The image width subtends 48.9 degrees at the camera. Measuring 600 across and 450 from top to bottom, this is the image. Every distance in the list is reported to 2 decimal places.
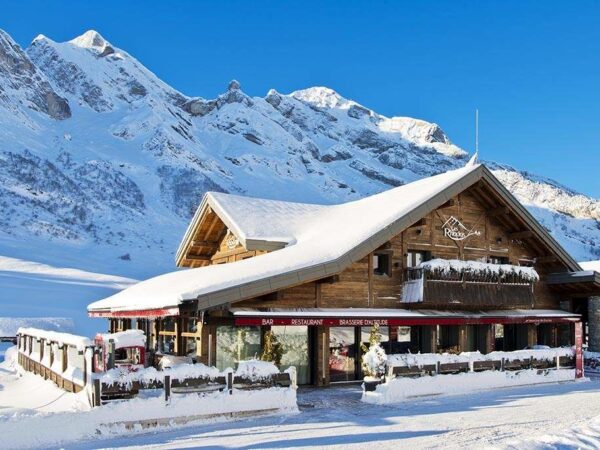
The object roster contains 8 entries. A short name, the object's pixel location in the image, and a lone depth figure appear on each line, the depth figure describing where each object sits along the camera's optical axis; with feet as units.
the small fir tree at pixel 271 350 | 60.18
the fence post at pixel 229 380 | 47.80
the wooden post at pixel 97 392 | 42.59
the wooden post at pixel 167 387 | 44.62
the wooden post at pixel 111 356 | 47.29
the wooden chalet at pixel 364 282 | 59.77
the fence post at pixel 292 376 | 50.85
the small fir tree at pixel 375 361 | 56.08
